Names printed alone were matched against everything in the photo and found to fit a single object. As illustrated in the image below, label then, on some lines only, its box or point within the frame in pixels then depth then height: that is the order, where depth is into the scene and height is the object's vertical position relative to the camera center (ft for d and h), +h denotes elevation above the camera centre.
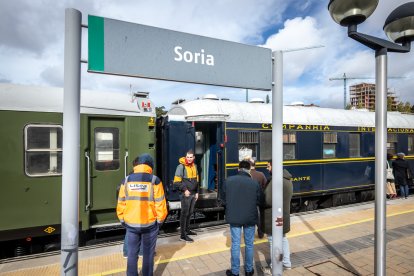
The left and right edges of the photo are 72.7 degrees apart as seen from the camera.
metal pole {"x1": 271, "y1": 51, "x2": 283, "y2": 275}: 11.16 -0.78
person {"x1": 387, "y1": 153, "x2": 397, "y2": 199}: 32.40 -5.09
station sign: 7.59 +2.67
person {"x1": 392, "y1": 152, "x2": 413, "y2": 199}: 32.65 -3.77
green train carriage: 15.72 -0.96
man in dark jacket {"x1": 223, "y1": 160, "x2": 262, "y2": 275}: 13.28 -3.34
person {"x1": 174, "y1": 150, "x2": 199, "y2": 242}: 18.80 -3.08
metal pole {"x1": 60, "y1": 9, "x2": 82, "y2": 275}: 7.21 -0.15
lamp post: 9.46 +2.80
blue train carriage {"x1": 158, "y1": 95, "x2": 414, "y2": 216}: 23.38 -0.18
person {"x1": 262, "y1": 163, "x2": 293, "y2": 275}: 14.38 -3.73
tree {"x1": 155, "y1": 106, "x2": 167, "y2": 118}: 88.13 +10.39
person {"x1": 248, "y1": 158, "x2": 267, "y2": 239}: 19.09 -2.49
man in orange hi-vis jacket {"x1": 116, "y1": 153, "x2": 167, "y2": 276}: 12.03 -2.99
